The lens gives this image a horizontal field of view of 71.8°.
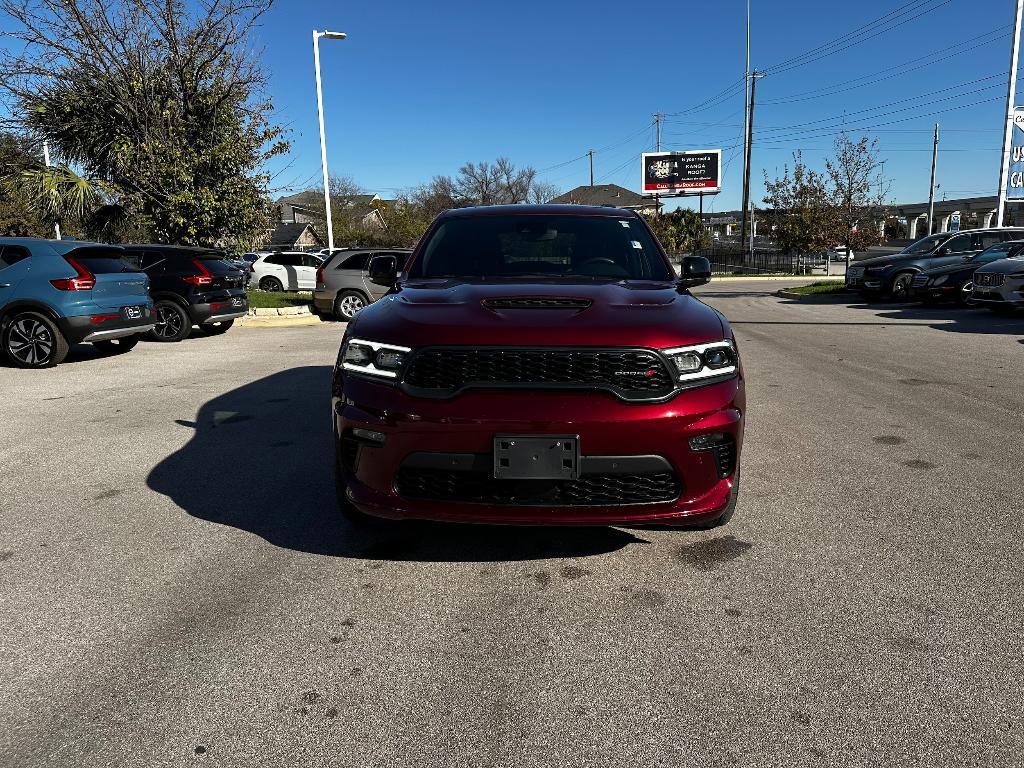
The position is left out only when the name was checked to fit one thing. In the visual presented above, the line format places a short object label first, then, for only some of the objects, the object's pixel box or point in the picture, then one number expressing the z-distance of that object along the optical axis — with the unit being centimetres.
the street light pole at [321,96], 2094
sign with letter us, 2100
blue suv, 853
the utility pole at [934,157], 6077
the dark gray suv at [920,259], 1817
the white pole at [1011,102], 2055
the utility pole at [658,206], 5932
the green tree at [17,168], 1573
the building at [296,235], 6931
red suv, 280
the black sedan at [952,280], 1549
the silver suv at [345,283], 1481
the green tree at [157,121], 1619
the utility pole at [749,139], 4638
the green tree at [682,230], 5903
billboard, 5888
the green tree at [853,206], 2758
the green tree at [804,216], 2844
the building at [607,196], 10254
